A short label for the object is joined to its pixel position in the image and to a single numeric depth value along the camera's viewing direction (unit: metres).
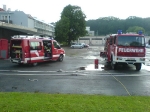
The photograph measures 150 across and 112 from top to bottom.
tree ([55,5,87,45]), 62.49
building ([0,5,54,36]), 52.16
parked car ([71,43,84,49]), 53.06
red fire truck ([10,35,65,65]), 14.49
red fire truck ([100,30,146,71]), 13.29
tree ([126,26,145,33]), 107.82
